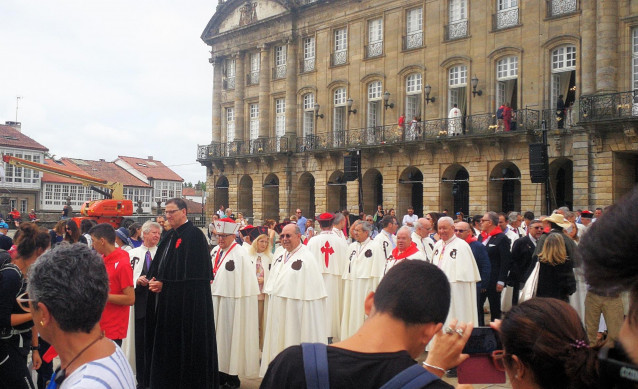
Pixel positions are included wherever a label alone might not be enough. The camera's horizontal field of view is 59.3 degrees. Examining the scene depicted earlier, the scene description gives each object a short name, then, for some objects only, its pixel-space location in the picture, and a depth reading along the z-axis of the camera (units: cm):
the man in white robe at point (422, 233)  1073
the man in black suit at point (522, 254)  1016
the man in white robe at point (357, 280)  995
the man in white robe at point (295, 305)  739
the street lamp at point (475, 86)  2812
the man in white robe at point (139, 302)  749
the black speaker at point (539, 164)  1805
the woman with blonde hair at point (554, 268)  743
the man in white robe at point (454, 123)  2852
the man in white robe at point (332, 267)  1061
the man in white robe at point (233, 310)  771
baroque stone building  2412
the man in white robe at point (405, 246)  852
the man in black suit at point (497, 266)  1030
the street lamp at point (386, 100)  3198
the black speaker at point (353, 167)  2338
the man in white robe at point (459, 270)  855
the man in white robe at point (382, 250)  992
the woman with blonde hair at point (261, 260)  919
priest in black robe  602
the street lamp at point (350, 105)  3381
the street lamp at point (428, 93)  3017
